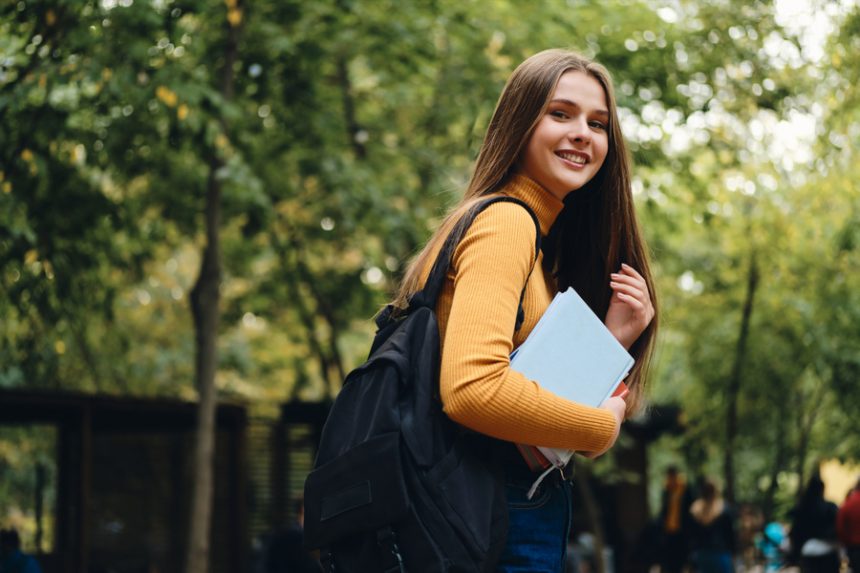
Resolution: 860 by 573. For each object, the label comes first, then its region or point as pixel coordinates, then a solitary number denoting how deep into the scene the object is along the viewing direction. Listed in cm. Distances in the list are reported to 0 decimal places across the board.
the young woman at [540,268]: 219
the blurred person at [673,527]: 1655
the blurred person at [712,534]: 1436
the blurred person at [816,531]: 1312
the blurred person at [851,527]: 1205
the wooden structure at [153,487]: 1552
